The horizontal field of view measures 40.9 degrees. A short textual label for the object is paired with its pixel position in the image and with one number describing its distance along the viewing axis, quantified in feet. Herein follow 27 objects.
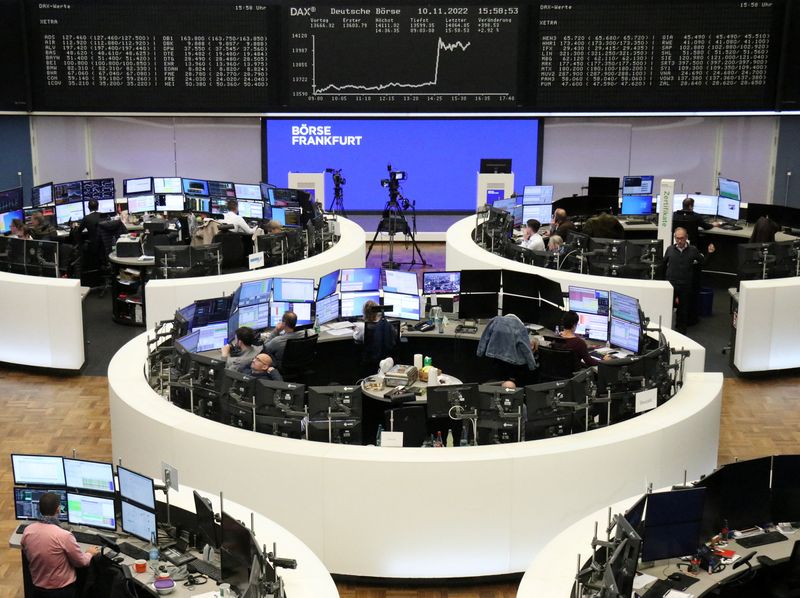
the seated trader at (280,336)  29.94
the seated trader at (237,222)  46.06
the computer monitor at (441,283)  34.06
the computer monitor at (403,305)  33.65
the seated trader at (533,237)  41.04
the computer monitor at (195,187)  50.96
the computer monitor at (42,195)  46.68
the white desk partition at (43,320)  35.94
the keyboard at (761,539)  21.11
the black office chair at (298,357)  29.84
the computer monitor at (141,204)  50.21
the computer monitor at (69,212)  48.03
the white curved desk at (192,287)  36.17
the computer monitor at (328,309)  33.55
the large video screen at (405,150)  55.72
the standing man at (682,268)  38.60
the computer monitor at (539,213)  49.03
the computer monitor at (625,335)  30.32
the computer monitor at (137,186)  50.19
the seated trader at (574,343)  29.55
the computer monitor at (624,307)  30.30
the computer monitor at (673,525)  19.74
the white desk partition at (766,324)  35.88
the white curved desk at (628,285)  35.53
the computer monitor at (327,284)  33.65
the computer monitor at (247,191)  49.70
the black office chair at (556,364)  29.27
